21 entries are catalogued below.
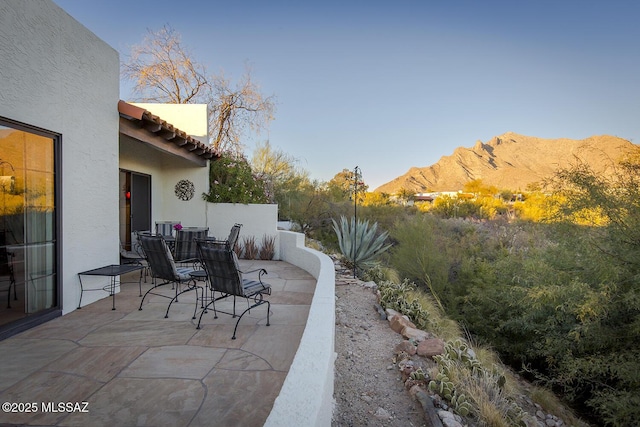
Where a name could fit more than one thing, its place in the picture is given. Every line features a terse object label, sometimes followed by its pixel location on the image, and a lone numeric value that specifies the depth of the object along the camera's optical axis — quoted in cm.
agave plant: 791
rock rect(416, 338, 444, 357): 368
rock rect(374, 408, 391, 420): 266
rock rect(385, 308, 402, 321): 483
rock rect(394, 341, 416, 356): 370
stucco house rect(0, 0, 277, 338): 354
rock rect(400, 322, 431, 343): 409
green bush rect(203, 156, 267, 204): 932
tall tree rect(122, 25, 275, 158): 1667
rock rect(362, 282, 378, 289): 646
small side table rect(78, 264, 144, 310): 445
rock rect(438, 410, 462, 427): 256
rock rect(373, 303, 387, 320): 492
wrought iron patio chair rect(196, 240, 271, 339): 372
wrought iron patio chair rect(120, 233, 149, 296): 645
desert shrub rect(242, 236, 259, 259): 888
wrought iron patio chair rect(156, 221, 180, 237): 819
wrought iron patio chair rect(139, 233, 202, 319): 434
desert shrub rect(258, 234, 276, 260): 889
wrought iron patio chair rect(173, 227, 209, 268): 596
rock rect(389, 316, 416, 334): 439
